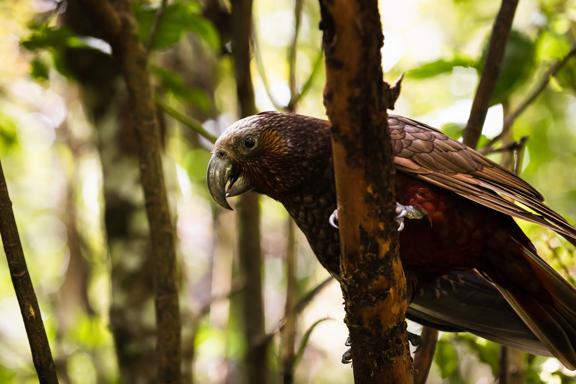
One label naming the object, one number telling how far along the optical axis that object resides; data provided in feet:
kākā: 15.61
